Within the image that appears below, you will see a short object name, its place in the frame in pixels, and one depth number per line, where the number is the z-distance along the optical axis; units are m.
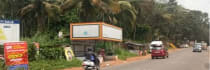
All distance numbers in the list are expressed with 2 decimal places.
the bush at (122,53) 34.39
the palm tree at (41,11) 29.82
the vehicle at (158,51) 34.75
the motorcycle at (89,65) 15.86
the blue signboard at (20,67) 14.02
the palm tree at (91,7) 29.05
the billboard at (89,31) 25.69
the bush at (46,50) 19.28
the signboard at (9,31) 16.55
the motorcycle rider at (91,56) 15.95
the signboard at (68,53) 22.95
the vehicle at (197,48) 55.06
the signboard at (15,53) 13.82
